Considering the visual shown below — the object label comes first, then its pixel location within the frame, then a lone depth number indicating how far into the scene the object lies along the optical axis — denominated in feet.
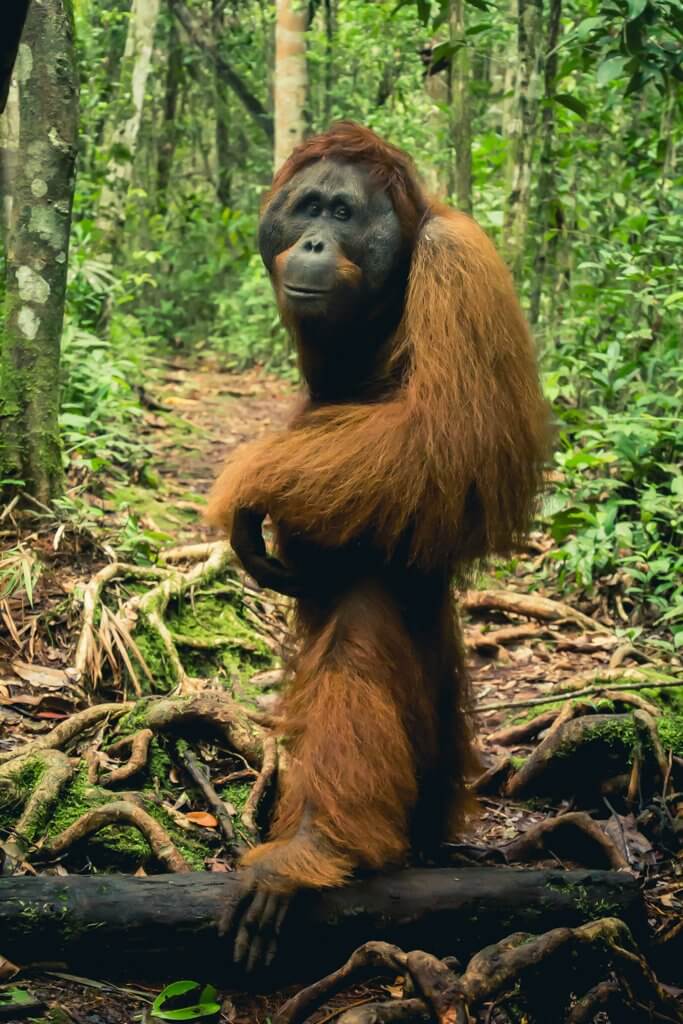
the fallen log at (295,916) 7.85
